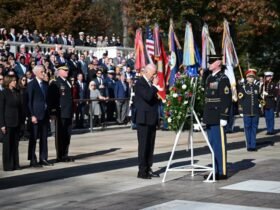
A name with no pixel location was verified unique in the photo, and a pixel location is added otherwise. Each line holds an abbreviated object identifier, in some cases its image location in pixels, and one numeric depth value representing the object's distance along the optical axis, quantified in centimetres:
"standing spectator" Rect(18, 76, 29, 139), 1345
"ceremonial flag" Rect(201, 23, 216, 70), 2111
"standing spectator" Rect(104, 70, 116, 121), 2480
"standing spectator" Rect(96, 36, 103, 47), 3625
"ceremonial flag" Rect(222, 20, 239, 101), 1891
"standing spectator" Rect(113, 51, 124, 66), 3127
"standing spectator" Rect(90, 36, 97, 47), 3581
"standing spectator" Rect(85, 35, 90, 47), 3539
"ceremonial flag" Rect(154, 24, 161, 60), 2062
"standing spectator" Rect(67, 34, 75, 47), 3274
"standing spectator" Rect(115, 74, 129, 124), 2480
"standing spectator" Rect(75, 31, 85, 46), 3461
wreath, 1181
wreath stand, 1155
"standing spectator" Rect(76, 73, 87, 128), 2309
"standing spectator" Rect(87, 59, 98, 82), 2622
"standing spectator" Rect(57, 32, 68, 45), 3284
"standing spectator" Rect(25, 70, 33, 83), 2054
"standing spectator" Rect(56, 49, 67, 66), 2557
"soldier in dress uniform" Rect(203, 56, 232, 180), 1181
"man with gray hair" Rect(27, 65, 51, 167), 1364
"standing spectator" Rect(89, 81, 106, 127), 2353
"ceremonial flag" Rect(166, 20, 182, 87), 2089
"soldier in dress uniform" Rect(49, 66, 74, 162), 1426
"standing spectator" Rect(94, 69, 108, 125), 2398
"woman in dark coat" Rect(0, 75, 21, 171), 1316
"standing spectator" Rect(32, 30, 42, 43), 3150
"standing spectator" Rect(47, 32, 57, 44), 3256
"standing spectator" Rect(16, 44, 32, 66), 2473
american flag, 2084
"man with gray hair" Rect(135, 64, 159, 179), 1176
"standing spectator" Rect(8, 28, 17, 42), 3005
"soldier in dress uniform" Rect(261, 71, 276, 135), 2156
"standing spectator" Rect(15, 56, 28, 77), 2248
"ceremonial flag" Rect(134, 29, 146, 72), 2291
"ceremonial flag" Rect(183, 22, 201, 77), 2092
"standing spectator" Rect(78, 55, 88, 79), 2641
